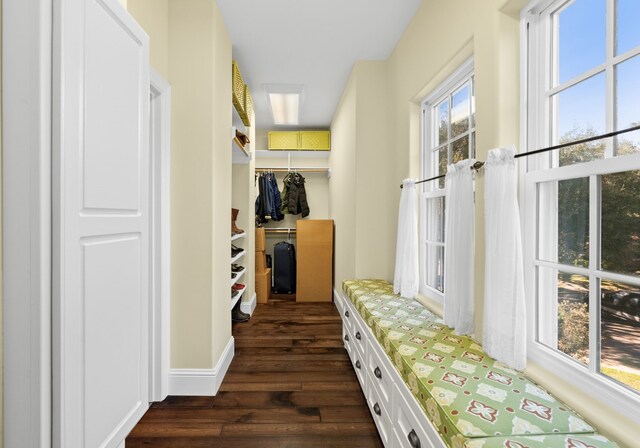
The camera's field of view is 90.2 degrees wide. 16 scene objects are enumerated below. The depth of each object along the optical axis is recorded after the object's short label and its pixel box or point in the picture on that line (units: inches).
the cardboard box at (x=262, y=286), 168.4
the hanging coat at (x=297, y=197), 195.2
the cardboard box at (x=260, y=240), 171.8
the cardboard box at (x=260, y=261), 171.2
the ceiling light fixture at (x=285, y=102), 137.8
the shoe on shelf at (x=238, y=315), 136.6
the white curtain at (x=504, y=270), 47.5
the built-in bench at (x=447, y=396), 34.0
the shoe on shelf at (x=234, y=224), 129.6
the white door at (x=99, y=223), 28.5
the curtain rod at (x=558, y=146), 32.5
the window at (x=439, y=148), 71.9
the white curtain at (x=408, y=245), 88.9
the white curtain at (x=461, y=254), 60.6
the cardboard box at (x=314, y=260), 170.2
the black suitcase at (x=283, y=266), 188.5
